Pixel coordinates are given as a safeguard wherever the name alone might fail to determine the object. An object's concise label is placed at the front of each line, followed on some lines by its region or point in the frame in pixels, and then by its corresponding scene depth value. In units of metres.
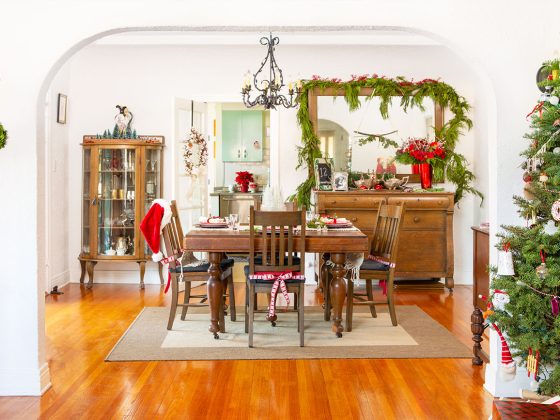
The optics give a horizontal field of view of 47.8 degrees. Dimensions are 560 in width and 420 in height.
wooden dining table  4.41
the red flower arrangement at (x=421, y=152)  6.77
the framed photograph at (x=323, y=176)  6.75
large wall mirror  6.96
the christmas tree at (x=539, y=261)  2.77
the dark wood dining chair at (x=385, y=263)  4.80
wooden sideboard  6.54
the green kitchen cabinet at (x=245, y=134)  9.33
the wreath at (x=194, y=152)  7.09
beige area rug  4.17
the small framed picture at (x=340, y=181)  6.72
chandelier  4.77
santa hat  4.65
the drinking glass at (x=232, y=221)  4.89
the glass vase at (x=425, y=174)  6.81
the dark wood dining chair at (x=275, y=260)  4.17
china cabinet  6.71
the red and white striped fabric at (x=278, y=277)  4.32
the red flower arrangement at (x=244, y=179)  8.13
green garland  6.89
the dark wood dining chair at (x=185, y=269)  4.70
